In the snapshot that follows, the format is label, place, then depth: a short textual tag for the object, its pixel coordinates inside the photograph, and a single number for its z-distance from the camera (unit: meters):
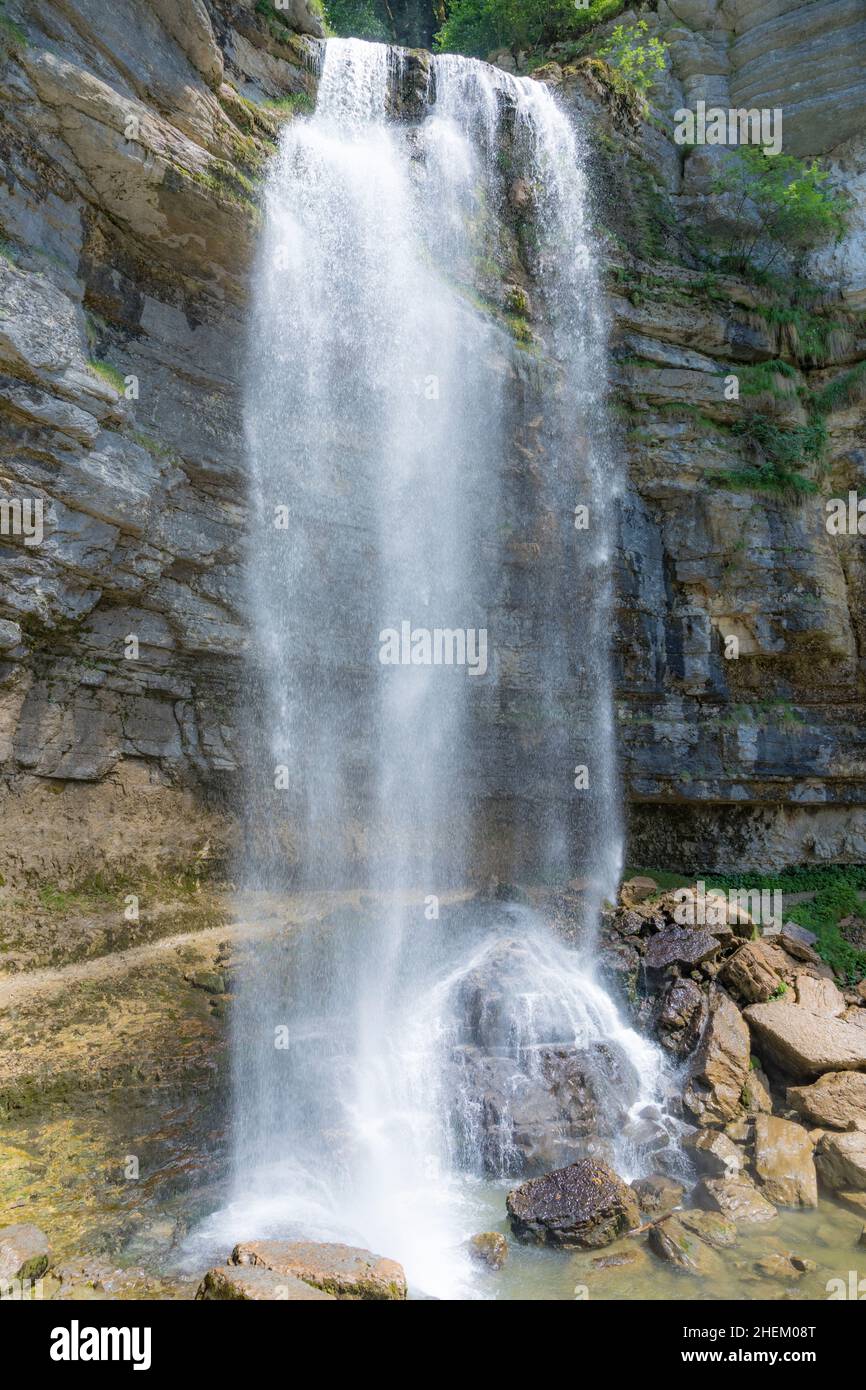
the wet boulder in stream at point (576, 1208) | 7.24
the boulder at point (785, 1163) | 8.05
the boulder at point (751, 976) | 11.21
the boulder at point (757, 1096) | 9.62
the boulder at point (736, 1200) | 7.70
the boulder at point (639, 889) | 14.80
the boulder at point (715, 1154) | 8.46
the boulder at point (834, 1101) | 9.06
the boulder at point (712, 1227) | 7.19
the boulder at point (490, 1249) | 6.98
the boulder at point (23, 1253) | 5.96
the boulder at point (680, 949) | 11.62
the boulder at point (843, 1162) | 8.20
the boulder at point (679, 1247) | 6.79
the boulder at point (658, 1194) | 7.92
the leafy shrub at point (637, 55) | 19.05
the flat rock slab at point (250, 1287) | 5.11
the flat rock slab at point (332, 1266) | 5.63
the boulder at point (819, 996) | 11.15
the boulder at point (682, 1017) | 10.55
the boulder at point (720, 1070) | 9.40
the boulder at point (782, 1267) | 6.70
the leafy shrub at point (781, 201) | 17.06
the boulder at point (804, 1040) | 9.87
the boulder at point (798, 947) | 12.80
